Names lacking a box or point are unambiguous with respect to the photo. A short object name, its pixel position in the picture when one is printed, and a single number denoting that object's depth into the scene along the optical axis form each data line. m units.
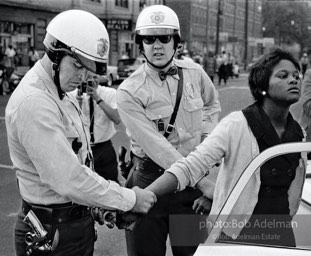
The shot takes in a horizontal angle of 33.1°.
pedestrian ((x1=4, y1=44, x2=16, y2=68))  20.59
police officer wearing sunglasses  3.20
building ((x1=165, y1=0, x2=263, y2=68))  56.97
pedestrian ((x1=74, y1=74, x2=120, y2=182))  4.98
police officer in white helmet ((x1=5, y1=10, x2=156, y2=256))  2.22
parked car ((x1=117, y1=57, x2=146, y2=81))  26.22
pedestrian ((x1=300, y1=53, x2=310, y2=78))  31.33
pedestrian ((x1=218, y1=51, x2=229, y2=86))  28.45
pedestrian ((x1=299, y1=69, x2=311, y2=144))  4.82
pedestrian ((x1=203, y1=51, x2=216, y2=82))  27.98
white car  2.00
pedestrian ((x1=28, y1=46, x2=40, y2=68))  22.93
